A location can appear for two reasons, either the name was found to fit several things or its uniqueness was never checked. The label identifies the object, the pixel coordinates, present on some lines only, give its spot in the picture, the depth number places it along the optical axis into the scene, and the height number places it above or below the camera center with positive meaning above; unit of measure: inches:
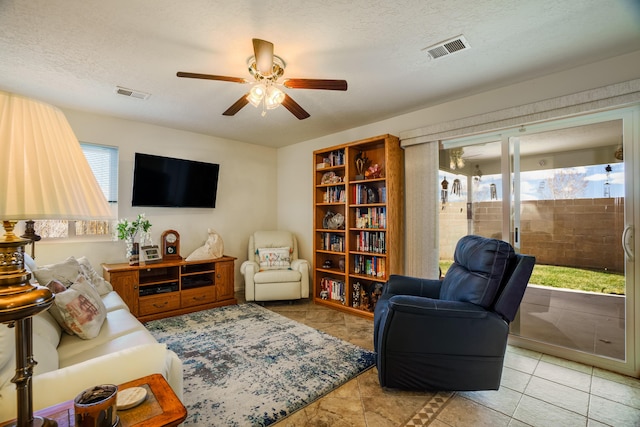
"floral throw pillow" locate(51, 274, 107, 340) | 68.4 -22.2
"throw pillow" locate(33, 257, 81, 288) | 79.3 -15.1
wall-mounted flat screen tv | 144.7 +19.9
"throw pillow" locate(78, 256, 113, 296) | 104.2 -21.5
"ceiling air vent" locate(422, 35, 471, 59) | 80.3 +48.3
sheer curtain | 126.3 +2.7
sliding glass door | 90.7 -2.5
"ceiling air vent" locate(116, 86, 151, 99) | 110.3 +49.8
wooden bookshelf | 133.0 -2.6
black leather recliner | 72.9 -29.9
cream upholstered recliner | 149.9 -28.1
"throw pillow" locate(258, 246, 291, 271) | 159.9 -22.6
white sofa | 41.8 -25.0
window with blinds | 130.6 +16.3
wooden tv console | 126.4 -31.6
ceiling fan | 71.8 +38.7
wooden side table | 35.7 -25.0
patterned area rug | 71.4 -46.1
